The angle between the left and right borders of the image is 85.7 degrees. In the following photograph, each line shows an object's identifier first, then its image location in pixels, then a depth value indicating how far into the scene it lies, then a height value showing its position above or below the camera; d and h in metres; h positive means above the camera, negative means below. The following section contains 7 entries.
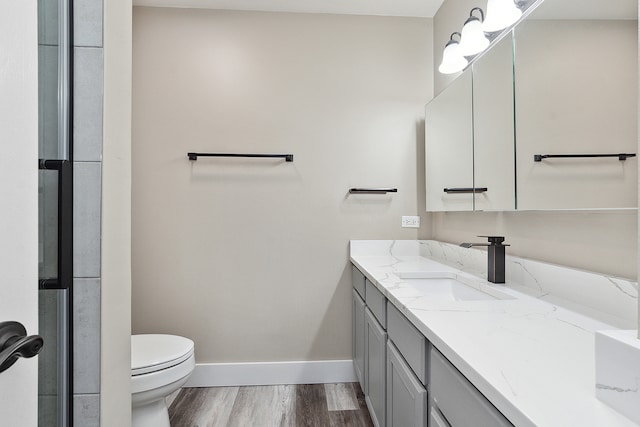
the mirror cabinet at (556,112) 0.93 +0.34
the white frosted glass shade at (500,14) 1.38 +0.82
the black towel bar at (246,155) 2.25 +0.38
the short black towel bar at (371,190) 2.34 +0.16
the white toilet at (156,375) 1.52 -0.74
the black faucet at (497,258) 1.43 -0.19
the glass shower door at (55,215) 0.91 +0.00
